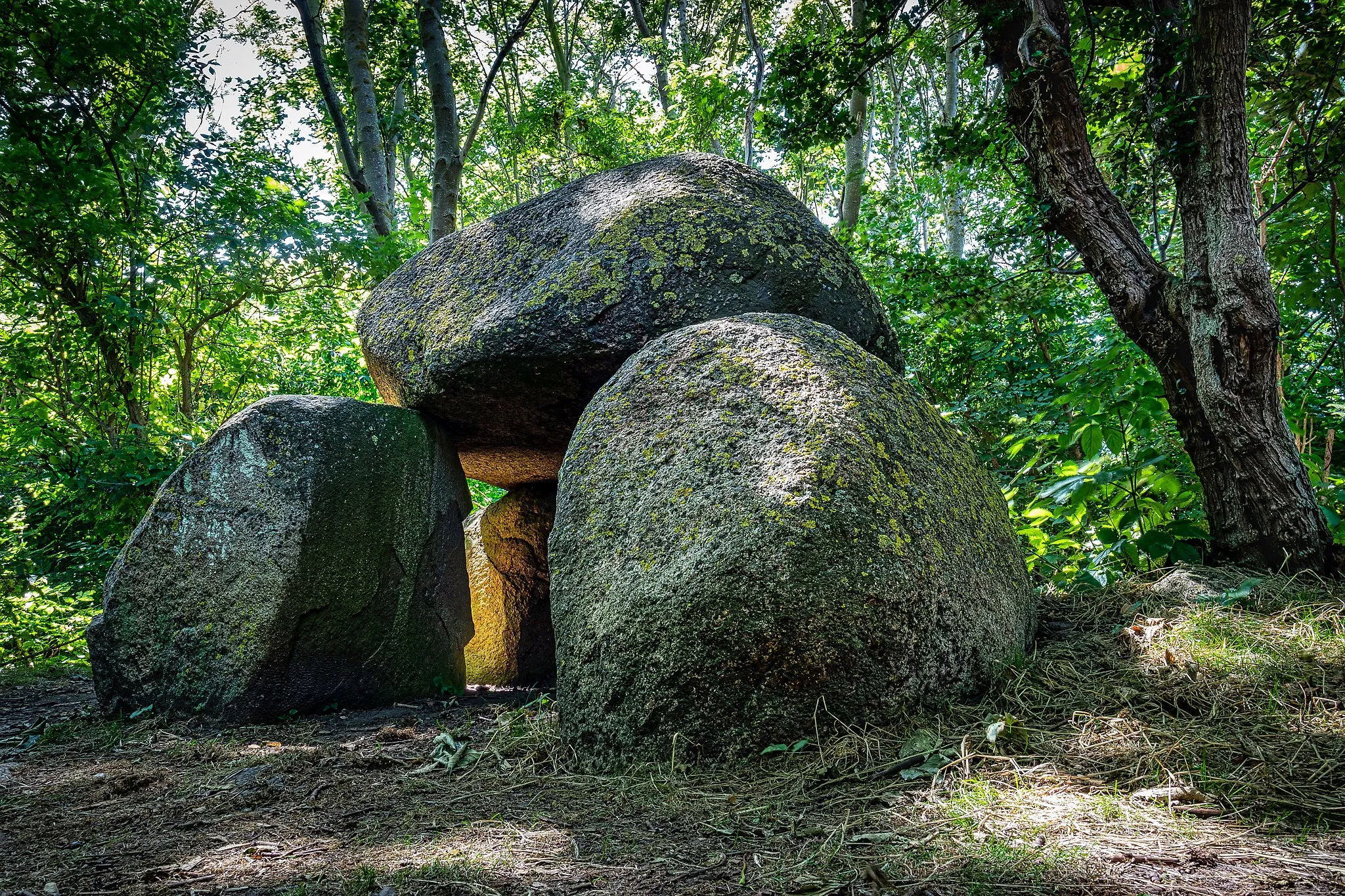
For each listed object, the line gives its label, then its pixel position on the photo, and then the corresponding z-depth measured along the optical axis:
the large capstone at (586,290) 3.79
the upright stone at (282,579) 3.64
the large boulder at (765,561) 2.41
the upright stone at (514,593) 5.50
